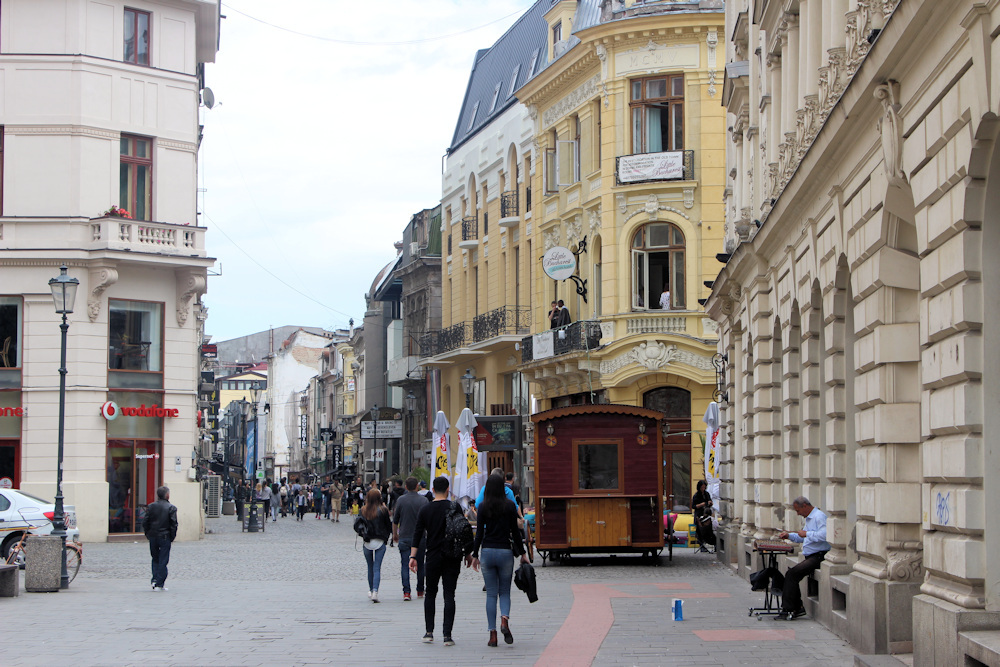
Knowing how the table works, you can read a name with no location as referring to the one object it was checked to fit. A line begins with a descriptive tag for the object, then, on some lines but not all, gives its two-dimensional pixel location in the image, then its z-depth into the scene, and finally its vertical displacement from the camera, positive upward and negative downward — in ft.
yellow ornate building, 118.62 +19.44
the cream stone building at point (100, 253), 111.86 +14.60
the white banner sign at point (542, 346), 133.08 +8.43
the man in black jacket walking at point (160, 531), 66.90 -4.98
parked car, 81.25 -5.29
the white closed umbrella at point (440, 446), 104.73 -1.19
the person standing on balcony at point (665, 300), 120.57 +11.58
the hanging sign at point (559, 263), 126.21 +15.59
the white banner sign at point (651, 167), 119.85 +23.33
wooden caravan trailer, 81.20 -2.90
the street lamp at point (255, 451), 142.82 -5.48
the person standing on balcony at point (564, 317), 130.82 +10.90
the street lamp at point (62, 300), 75.10 +7.18
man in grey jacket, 62.64 -4.05
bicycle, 71.46 -6.67
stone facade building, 30.91 +3.64
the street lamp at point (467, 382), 149.79 +5.37
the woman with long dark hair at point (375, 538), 62.03 -4.89
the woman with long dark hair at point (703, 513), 95.55 -5.85
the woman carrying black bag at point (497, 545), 45.14 -3.77
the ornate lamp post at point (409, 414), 205.26 +2.40
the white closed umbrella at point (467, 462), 99.76 -2.32
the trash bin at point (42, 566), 67.15 -6.67
